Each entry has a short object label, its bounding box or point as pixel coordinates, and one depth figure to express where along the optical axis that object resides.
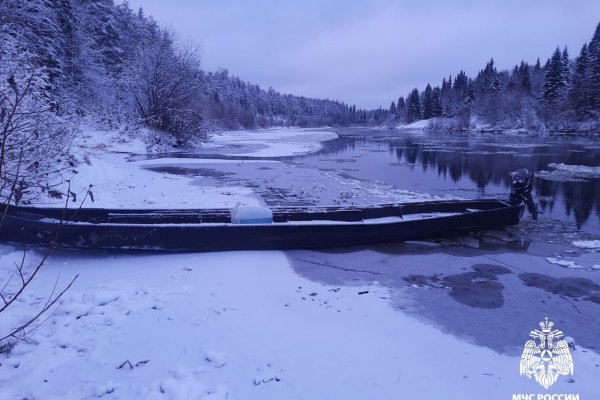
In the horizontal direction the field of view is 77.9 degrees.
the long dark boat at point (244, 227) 6.13
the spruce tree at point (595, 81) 52.62
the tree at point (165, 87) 28.58
